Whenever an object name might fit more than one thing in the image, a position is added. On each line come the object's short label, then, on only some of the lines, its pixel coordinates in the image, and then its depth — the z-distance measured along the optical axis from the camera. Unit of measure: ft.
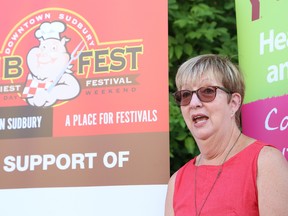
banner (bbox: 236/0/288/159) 7.43
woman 6.18
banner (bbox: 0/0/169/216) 7.90
